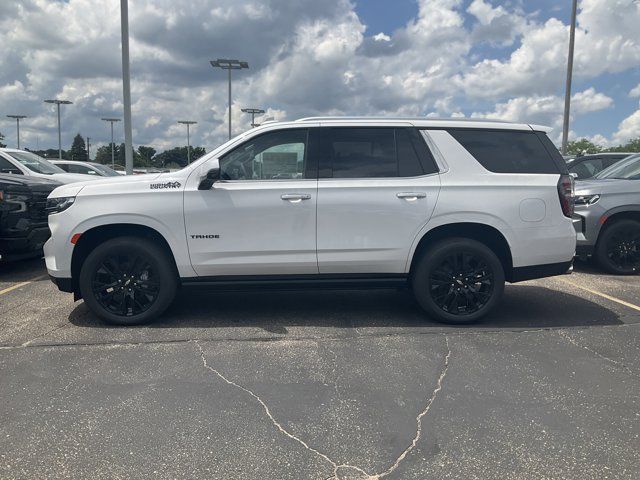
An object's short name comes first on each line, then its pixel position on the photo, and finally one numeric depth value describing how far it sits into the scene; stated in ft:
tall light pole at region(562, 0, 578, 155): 64.18
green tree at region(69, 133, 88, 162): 294.87
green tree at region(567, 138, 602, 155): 202.12
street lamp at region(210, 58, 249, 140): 97.14
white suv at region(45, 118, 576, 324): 15.84
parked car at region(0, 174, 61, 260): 22.48
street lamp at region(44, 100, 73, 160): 186.70
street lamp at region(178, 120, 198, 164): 192.28
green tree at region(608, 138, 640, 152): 186.80
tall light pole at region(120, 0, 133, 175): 42.80
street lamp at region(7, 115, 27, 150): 211.33
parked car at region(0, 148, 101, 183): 34.09
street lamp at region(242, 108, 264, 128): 138.87
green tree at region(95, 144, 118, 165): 300.61
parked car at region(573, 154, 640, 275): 24.38
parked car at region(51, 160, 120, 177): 52.03
